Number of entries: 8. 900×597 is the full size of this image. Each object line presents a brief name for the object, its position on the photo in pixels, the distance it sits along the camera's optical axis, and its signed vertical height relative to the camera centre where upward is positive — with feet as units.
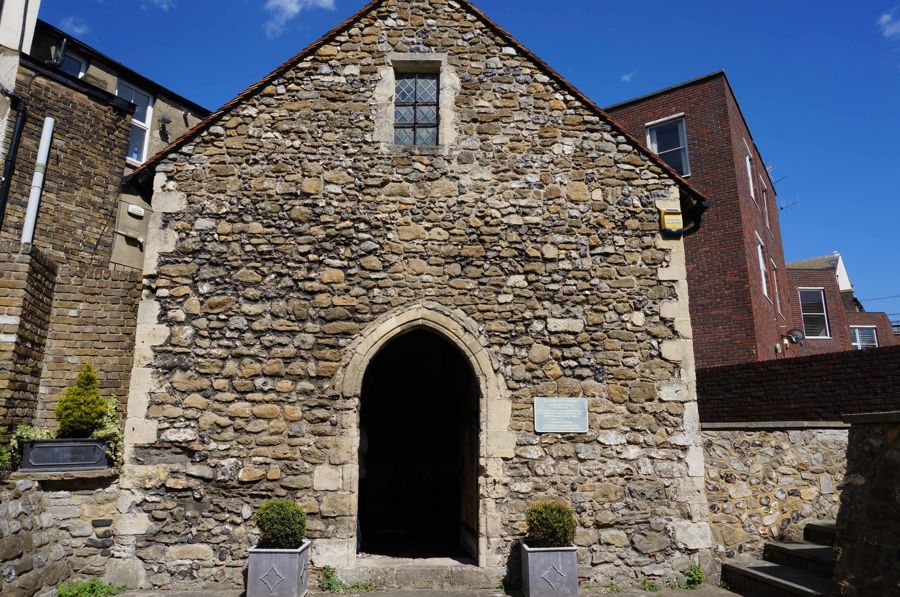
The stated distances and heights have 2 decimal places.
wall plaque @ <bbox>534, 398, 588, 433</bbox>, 24.17 +0.59
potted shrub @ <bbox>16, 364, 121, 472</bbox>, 21.94 -0.48
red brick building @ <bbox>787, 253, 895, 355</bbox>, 73.05 +15.99
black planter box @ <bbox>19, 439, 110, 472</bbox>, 21.84 -1.16
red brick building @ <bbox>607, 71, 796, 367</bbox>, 45.73 +17.97
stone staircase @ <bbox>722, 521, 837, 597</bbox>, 19.83 -5.02
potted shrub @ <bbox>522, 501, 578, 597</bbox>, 21.13 -4.55
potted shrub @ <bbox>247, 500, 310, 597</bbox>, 20.42 -4.47
